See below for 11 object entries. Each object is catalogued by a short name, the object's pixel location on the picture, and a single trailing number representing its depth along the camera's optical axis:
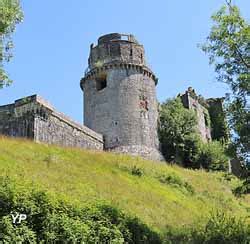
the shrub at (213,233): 17.48
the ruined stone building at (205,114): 46.81
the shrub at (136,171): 27.67
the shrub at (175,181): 28.86
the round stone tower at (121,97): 38.59
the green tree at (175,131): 40.88
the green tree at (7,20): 15.36
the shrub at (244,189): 18.52
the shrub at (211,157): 41.16
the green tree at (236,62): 18.14
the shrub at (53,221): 12.81
